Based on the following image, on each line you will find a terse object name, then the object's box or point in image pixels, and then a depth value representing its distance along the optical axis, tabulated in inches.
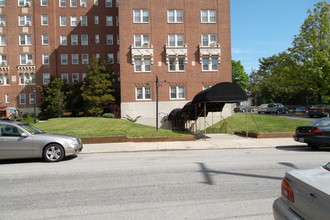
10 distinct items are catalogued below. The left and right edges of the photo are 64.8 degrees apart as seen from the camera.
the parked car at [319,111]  1194.6
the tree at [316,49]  1290.6
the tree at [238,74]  2659.9
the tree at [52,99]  1417.3
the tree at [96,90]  1286.9
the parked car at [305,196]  103.3
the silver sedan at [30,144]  360.5
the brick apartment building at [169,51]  1222.9
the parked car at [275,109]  1641.2
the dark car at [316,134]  433.0
